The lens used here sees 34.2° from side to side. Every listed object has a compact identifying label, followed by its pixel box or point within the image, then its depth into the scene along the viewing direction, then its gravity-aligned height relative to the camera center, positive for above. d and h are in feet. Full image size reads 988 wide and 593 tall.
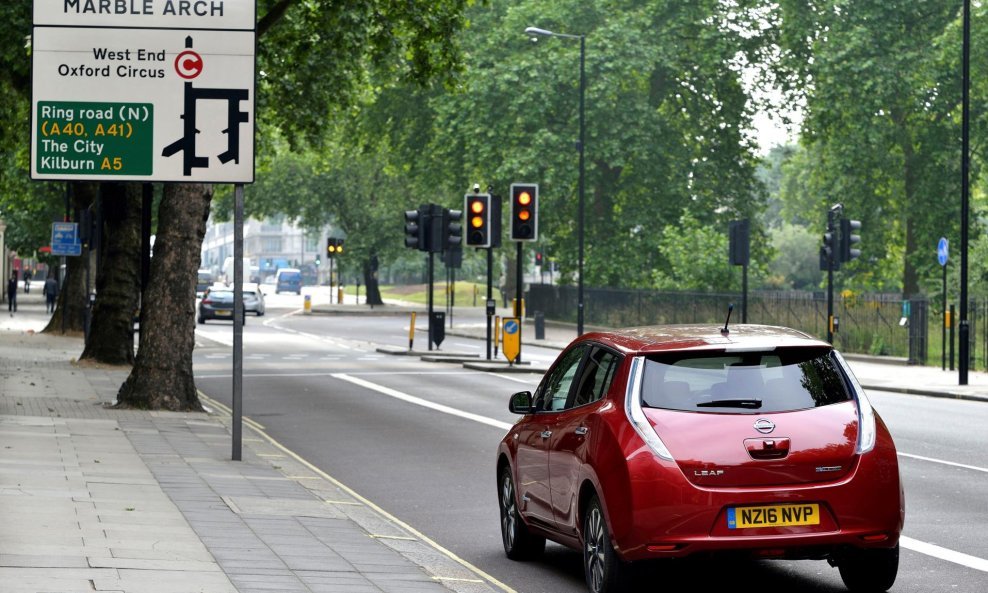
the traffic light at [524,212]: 108.99 +3.93
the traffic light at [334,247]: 262.67 +3.18
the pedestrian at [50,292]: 214.10 -4.02
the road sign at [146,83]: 47.91 +5.43
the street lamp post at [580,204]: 145.18 +6.39
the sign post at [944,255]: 105.70 +1.37
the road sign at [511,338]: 109.29 -4.73
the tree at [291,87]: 67.41 +11.72
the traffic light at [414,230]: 128.28 +3.00
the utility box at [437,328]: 134.41 -5.05
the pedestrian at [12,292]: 209.77 -4.10
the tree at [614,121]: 181.27 +17.50
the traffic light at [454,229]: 126.00 +3.10
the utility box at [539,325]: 166.09 -5.76
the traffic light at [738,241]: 116.26 +2.29
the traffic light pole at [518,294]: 112.27 -1.79
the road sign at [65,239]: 128.88 +1.89
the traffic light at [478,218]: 114.21 +3.61
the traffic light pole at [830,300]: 117.80 -1.98
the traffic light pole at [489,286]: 118.21 -1.31
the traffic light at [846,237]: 117.91 +2.70
